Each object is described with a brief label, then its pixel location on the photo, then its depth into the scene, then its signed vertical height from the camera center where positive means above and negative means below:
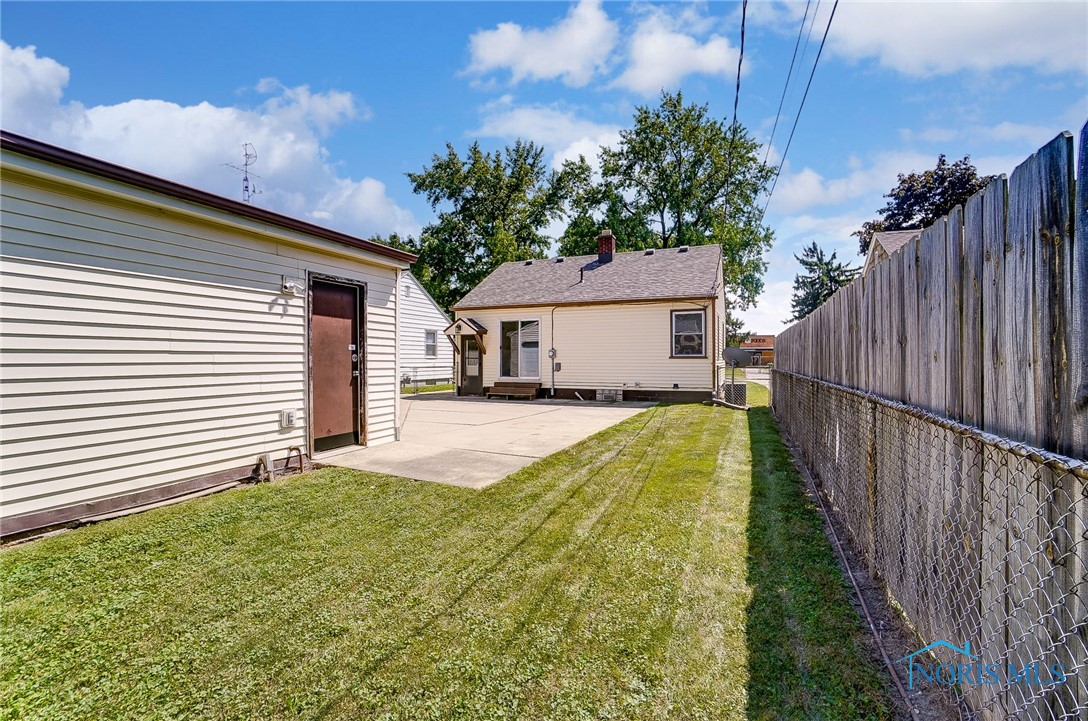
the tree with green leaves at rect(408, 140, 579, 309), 29.09 +9.90
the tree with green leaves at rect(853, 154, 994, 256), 22.69 +8.49
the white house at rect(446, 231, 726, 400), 12.10 +0.86
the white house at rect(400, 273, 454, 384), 18.03 +0.85
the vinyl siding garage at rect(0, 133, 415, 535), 3.39 +0.22
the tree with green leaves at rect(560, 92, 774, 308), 26.06 +10.01
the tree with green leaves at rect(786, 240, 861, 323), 36.38 +6.64
